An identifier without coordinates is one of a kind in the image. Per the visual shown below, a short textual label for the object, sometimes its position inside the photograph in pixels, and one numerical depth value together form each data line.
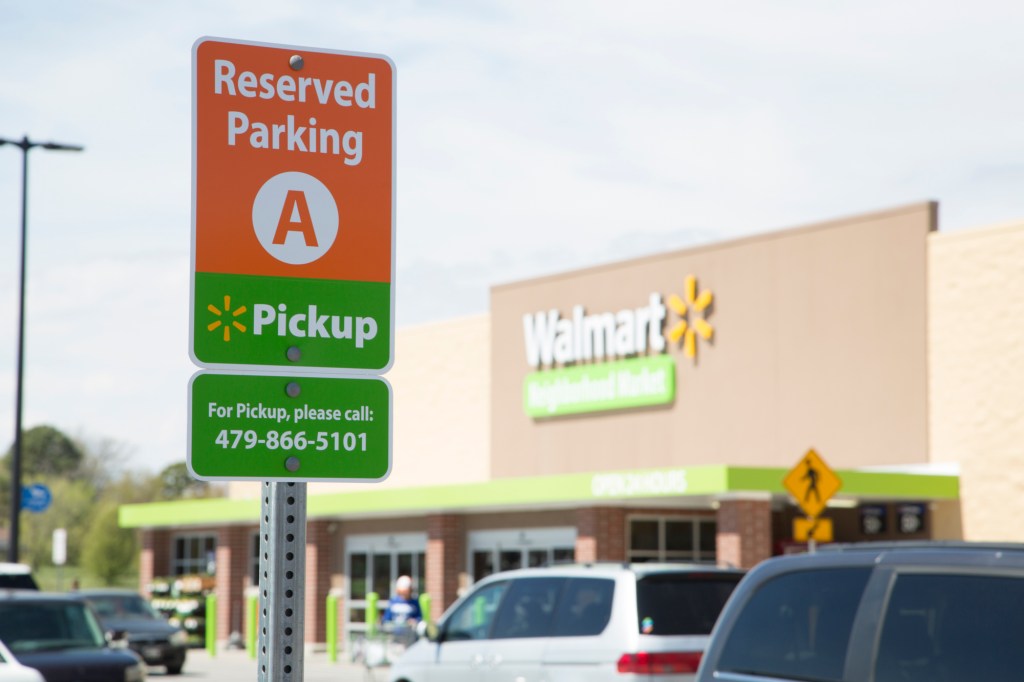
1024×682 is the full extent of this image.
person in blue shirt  22.79
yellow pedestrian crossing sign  20.77
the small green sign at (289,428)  4.07
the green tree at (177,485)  100.63
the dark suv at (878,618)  6.20
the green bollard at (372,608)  34.53
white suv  13.08
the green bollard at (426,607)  33.95
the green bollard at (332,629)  34.69
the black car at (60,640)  16.86
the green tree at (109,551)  76.56
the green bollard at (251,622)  37.12
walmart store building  27.23
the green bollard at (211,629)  38.12
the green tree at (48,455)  117.81
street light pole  31.42
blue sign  35.78
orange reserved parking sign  4.14
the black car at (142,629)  29.94
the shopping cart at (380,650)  25.03
